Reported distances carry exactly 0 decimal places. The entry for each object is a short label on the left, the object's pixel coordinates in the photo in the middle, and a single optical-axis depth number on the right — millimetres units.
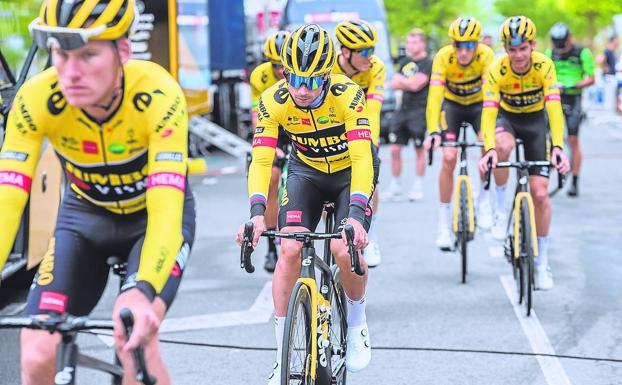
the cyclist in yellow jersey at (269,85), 18719
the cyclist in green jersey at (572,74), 27469
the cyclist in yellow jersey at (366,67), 16078
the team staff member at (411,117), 29453
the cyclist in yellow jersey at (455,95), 19375
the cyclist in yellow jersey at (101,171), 7273
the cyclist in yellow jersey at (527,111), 16609
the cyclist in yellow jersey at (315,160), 10750
